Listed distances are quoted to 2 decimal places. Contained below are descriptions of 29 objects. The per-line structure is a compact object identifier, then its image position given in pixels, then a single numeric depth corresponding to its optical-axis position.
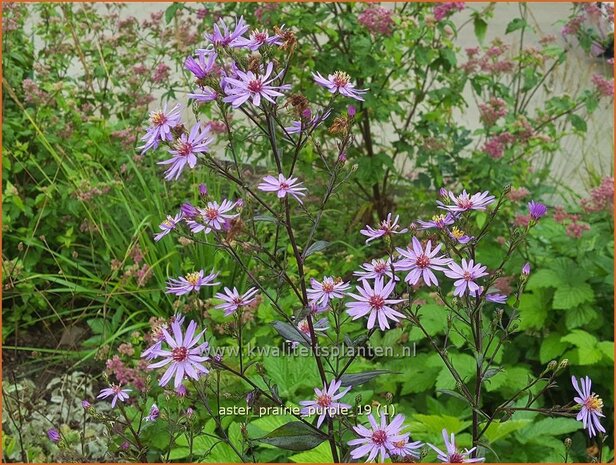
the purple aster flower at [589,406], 0.44
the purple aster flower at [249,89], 0.43
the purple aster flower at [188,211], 0.44
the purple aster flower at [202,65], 0.44
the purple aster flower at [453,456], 0.40
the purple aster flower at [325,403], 0.43
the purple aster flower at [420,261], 0.43
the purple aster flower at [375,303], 0.42
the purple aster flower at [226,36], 0.46
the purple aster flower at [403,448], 0.40
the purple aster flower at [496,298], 0.46
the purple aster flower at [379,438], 0.40
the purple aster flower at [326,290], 0.46
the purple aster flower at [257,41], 0.45
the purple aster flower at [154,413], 0.50
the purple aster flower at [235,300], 0.47
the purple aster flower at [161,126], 0.44
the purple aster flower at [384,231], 0.46
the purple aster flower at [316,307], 0.47
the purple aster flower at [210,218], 0.45
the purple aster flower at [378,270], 0.45
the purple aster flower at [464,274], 0.43
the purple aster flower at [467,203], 0.45
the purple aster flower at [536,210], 0.46
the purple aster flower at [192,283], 0.47
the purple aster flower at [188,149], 0.44
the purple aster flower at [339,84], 0.46
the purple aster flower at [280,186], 0.43
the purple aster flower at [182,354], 0.42
